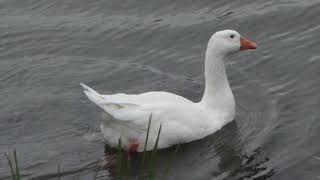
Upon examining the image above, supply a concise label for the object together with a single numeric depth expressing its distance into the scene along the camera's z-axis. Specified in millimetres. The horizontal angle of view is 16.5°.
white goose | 13312
